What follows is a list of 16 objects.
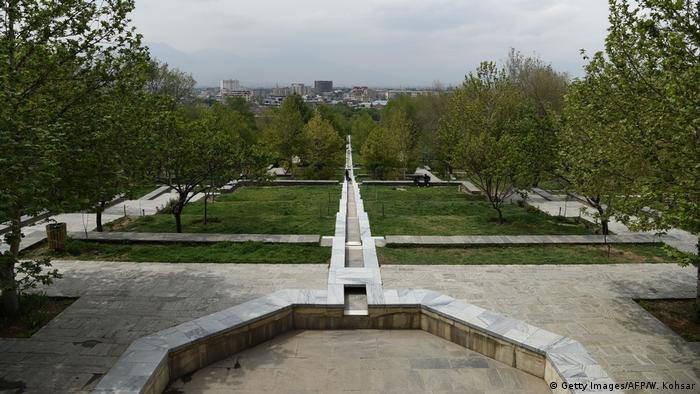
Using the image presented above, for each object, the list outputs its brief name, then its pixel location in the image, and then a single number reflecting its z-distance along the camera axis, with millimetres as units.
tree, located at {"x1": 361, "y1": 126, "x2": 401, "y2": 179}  34675
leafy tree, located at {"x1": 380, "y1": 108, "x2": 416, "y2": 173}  35812
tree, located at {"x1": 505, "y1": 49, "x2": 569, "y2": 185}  19672
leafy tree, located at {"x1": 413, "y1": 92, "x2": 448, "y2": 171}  41750
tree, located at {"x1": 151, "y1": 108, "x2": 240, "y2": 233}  16297
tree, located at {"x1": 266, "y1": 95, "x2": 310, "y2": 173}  37281
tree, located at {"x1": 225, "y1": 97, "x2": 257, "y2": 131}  52191
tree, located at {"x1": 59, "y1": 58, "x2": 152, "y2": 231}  9852
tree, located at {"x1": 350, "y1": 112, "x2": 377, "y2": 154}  48341
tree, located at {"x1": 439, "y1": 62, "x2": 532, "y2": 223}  18875
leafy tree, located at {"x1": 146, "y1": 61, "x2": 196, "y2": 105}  37000
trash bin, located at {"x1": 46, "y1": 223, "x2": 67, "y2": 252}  14133
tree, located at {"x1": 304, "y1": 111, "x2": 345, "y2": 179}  35750
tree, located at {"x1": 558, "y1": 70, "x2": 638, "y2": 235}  10242
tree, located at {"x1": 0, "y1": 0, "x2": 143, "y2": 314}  7590
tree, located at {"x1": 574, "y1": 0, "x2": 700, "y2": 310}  8008
